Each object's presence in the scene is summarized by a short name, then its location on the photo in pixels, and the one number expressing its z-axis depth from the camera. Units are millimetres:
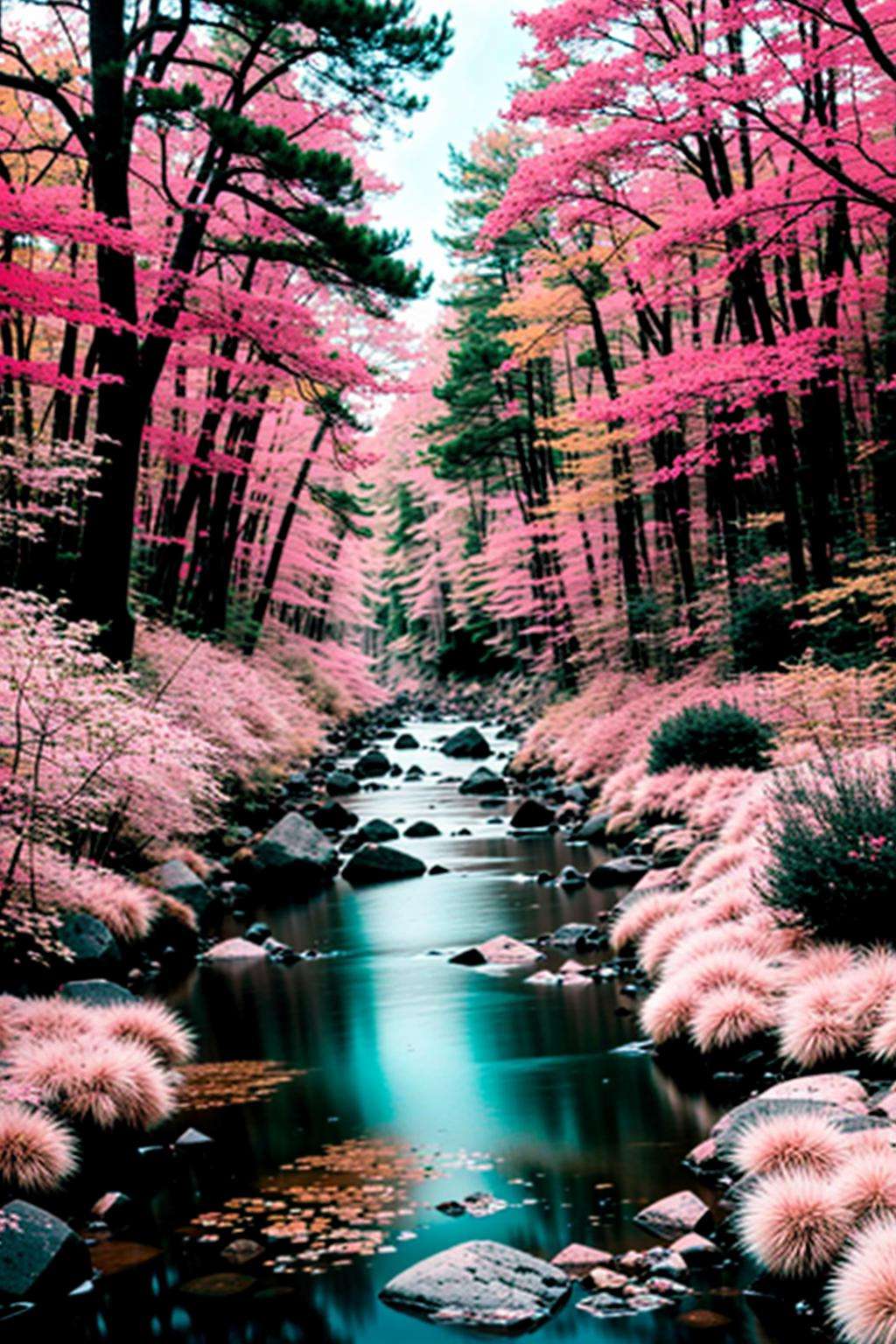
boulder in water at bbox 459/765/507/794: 22234
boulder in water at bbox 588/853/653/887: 12977
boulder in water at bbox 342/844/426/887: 15047
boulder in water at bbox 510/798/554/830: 17641
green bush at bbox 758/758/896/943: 6938
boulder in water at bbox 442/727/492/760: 29469
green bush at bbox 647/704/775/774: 14156
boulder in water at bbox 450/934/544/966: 10055
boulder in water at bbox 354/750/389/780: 26609
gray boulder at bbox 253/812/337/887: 14844
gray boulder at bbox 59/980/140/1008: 8070
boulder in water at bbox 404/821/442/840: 17922
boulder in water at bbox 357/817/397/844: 17266
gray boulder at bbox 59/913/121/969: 9258
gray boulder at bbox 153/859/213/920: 12203
